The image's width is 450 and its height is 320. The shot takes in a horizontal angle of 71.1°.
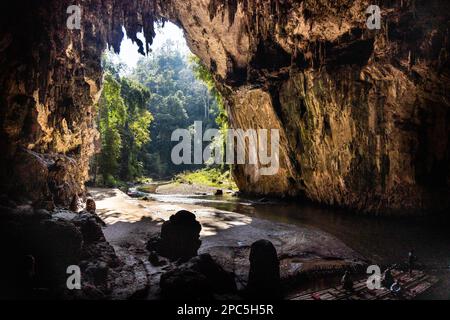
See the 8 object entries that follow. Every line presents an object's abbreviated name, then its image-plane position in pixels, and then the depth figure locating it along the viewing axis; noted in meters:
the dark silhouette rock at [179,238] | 8.71
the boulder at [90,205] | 13.02
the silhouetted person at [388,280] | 6.52
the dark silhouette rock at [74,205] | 12.39
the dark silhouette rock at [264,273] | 6.29
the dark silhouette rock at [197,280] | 5.87
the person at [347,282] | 6.48
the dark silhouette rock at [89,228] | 8.21
